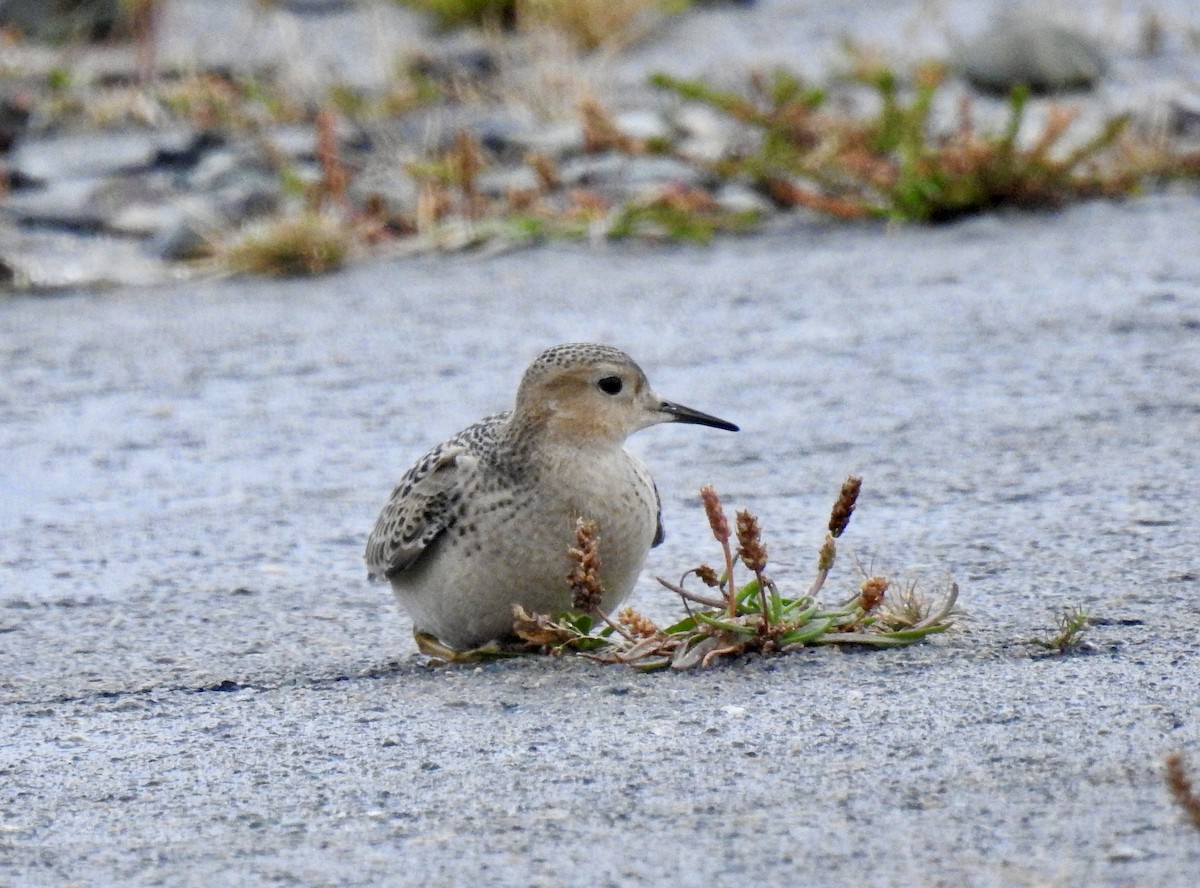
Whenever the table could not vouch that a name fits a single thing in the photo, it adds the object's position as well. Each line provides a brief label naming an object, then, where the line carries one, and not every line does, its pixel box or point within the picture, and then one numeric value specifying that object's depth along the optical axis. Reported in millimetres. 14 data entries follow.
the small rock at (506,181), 11656
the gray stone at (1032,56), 13078
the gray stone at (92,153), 12812
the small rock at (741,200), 10984
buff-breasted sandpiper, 5082
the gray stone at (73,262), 10648
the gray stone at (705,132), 11914
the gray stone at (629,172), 11453
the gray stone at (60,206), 11820
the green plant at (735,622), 4793
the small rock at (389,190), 11438
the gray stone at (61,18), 15914
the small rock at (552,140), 12312
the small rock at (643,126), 12219
